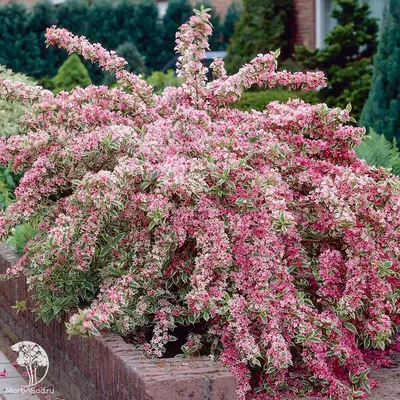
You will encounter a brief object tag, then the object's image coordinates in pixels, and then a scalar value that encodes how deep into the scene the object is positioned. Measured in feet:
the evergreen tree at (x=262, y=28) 47.39
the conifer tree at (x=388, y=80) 26.89
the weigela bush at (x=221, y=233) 12.57
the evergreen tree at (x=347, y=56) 38.32
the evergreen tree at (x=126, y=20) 66.28
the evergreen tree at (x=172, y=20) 68.69
